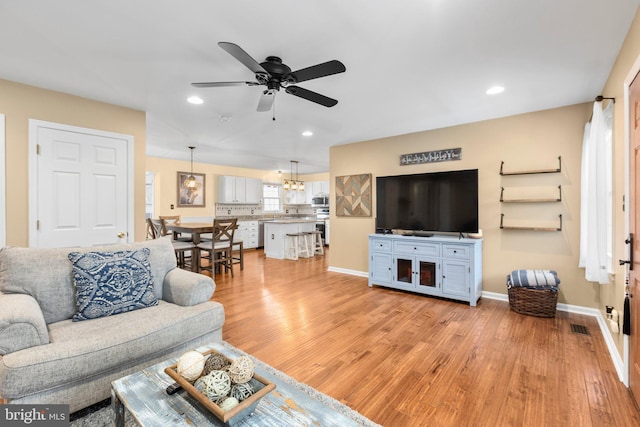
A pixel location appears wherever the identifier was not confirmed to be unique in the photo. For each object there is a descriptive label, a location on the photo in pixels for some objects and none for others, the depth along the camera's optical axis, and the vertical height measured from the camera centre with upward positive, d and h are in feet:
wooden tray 3.30 -2.25
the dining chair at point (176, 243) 16.65 -1.80
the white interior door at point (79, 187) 9.73 +0.92
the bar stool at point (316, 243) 23.77 -2.55
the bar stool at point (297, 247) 22.17 -2.67
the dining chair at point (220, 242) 16.33 -1.77
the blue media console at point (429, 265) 11.94 -2.33
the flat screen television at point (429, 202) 12.73 +0.49
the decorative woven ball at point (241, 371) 3.77 -2.06
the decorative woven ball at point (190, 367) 3.92 -2.09
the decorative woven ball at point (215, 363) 4.04 -2.14
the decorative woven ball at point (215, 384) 3.53 -2.12
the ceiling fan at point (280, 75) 6.43 +3.28
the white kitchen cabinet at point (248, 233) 26.25 -1.94
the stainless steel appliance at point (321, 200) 30.91 +1.30
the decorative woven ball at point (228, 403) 3.40 -2.25
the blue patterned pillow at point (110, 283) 6.37 -1.63
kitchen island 22.54 -1.69
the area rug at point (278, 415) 3.51 -2.51
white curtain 8.32 +0.40
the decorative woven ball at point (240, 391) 3.60 -2.23
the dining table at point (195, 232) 16.40 -1.12
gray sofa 4.82 -2.33
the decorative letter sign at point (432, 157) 13.64 +2.74
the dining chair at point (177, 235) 18.94 -1.55
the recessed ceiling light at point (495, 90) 9.53 +4.07
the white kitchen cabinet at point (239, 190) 26.27 +2.13
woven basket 10.36 -3.19
